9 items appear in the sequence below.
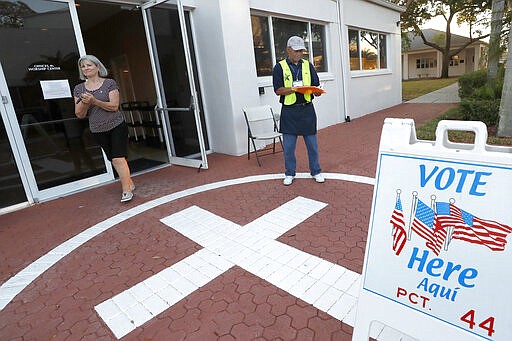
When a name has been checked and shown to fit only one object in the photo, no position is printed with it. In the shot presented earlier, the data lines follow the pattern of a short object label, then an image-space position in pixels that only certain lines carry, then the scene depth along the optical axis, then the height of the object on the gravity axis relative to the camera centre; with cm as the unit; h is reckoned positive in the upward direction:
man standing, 390 -22
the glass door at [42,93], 403 +30
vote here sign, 116 -66
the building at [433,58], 3341 +103
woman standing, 367 -4
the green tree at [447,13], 2155 +390
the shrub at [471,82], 878 -48
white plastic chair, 520 -63
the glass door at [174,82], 510 +29
